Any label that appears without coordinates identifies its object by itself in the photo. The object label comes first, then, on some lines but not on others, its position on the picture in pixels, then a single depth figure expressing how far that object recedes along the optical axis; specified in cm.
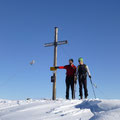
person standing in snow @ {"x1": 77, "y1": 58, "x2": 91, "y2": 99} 1012
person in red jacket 1052
